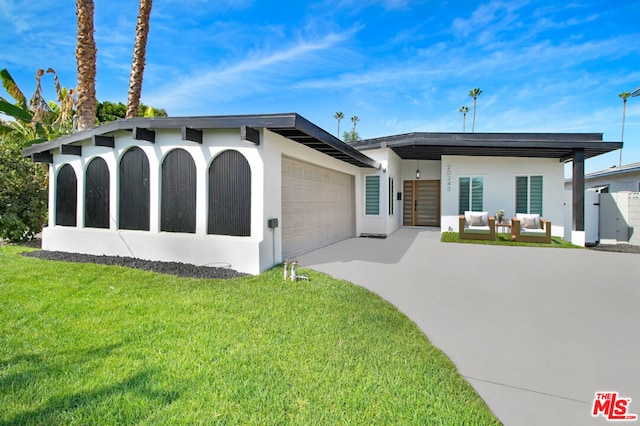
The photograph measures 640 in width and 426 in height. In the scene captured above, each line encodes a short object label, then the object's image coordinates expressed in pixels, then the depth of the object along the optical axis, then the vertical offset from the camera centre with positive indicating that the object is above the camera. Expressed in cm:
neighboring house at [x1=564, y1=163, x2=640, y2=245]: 1089 -30
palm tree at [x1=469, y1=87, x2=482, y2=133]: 4296 +1636
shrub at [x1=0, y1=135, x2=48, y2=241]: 949 +33
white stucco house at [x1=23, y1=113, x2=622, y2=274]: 645 +67
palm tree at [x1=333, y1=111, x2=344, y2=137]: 6055 +1829
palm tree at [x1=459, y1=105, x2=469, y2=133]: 4679 +1487
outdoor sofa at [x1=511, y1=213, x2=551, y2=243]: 1084 -75
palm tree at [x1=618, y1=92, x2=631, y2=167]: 3762 +1376
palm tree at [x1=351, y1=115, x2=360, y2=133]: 5988 +1724
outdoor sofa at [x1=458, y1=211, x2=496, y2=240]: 1118 -69
